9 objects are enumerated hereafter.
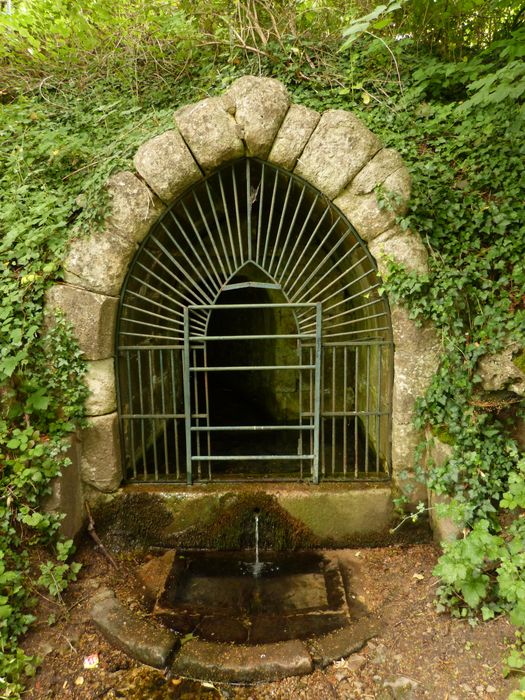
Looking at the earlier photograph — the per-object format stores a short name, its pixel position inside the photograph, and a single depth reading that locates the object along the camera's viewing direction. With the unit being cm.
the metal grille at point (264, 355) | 381
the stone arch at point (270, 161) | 351
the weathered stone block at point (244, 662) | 270
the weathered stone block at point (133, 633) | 283
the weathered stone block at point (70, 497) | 338
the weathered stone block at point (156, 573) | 344
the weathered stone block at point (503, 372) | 309
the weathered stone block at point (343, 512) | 376
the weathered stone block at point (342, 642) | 279
